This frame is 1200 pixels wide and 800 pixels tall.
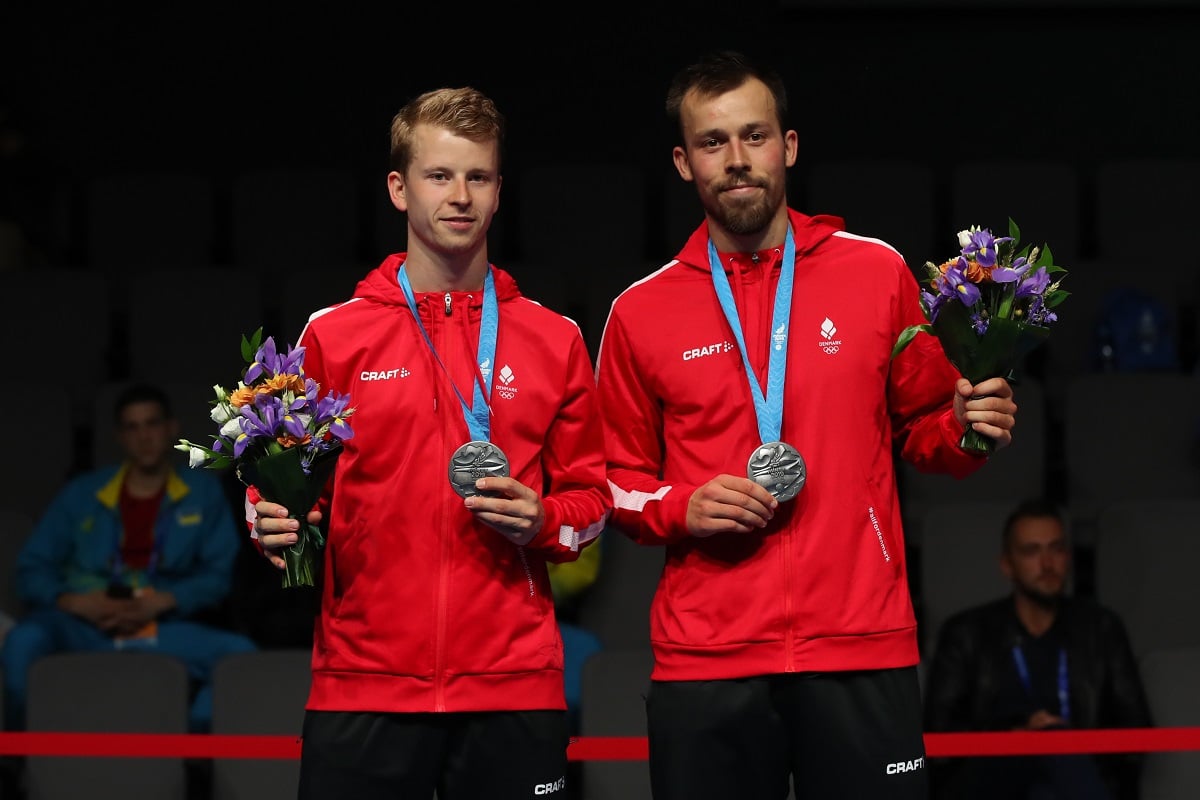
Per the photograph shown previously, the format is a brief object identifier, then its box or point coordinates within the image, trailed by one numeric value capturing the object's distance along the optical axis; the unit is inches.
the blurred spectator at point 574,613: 437.7
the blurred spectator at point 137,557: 467.2
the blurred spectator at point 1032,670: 416.4
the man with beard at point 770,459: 262.1
